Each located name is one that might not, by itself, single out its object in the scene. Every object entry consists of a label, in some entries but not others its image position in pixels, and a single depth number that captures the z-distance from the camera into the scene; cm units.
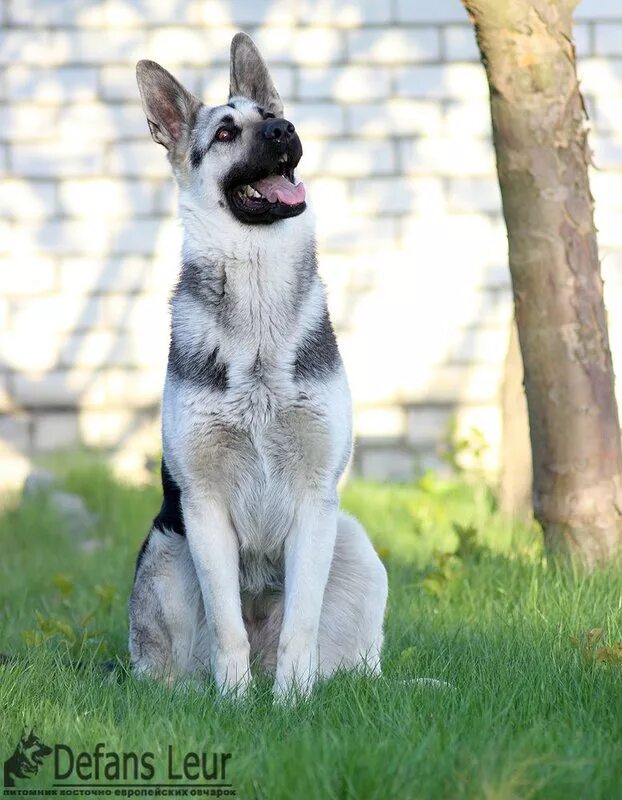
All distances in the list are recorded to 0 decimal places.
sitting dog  717
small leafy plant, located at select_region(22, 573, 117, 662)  826
